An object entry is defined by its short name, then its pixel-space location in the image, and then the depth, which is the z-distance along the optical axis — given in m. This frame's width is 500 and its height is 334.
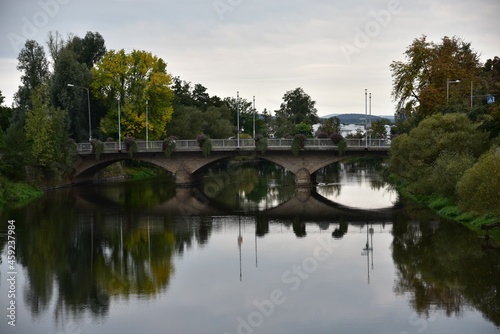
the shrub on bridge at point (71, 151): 73.69
